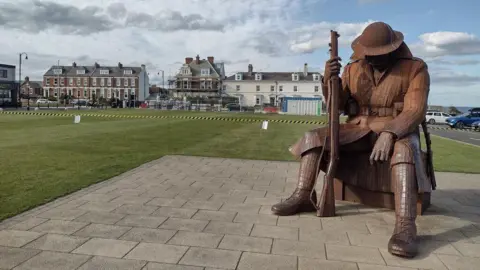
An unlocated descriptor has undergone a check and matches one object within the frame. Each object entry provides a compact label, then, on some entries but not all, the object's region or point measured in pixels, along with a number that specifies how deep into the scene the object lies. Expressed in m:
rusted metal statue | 4.96
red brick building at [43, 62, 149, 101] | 103.81
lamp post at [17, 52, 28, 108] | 57.72
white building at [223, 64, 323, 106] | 98.00
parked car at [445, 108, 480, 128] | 37.44
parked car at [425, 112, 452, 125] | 47.77
